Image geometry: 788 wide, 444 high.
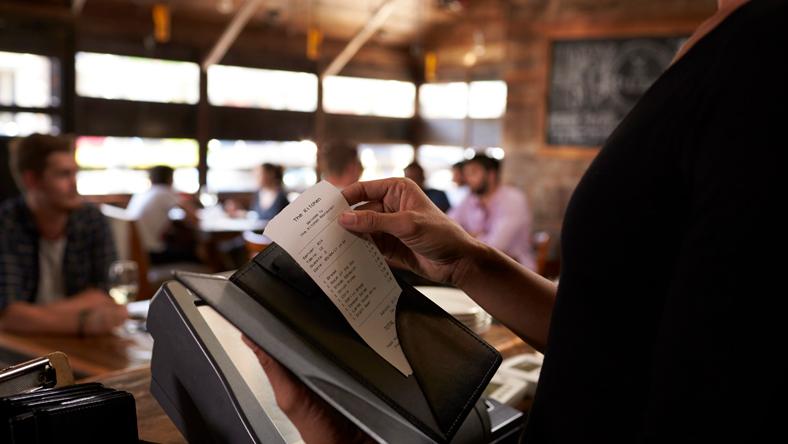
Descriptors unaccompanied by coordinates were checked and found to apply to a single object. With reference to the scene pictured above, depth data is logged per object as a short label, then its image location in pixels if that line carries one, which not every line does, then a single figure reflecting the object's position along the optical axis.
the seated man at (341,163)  3.91
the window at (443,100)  8.40
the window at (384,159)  8.71
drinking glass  1.85
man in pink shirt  3.97
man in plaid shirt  2.01
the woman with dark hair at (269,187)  5.74
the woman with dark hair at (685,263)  0.43
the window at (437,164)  8.91
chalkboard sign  5.37
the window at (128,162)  6.16
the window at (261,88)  7.04
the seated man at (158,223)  4.95
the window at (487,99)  7.98
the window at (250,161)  7.12
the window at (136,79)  6.07
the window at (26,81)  5.43
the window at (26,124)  5.45
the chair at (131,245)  4.03
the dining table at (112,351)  1.07
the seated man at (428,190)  5.00
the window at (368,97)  8.07
